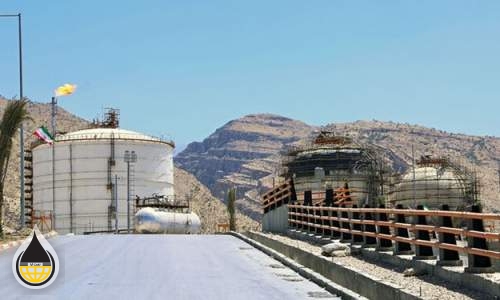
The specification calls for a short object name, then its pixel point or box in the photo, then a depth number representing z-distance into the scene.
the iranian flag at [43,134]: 58.67
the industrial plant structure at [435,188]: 59.94
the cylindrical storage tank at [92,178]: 73.44
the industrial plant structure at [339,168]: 61.59
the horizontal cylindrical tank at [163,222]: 65.62
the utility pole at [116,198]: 72.45
